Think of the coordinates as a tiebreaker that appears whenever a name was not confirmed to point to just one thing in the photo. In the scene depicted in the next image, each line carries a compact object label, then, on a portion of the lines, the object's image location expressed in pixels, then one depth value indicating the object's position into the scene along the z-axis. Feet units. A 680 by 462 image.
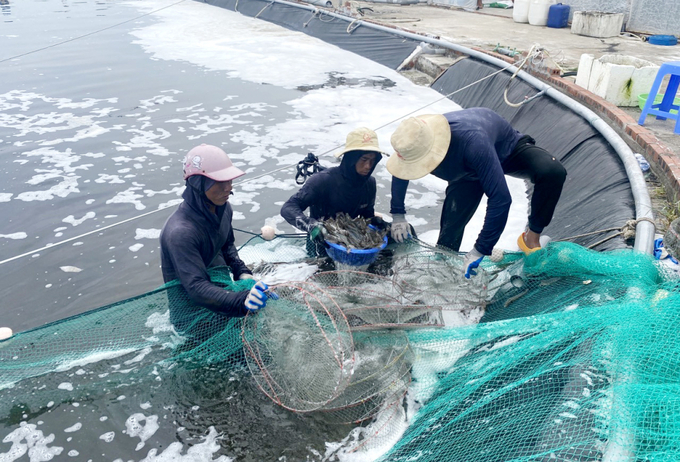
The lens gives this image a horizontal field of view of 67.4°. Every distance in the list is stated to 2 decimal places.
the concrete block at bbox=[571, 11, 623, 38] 43.68
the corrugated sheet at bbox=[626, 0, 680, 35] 42.64
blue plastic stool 21.05
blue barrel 50.37
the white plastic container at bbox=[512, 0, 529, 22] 53.93
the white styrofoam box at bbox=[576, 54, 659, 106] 24.30
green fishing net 8.20
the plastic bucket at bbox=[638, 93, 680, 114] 23.57
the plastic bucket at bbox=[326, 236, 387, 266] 13.12
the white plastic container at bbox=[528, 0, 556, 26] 51.85
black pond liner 16.31
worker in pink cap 10.41
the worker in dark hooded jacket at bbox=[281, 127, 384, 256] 13.97
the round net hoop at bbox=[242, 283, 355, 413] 10.34
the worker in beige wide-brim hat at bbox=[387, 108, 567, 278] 12.79
